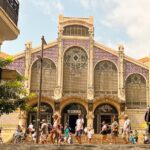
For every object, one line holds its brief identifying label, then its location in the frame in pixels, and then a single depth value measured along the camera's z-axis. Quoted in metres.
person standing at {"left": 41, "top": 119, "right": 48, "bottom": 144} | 13.51
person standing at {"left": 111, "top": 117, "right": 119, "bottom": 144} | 12.43
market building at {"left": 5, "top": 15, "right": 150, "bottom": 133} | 23.82
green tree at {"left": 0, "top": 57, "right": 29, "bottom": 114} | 9.68
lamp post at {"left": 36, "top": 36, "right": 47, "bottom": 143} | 11.98
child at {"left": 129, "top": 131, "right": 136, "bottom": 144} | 15.35
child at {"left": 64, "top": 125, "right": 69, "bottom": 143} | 14.92
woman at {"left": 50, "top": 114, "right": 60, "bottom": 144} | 10.81
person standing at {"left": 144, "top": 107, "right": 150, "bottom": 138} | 7.68
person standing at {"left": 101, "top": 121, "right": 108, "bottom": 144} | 13.35
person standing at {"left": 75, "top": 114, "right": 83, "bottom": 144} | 11.56
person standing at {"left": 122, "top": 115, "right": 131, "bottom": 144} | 11.66
